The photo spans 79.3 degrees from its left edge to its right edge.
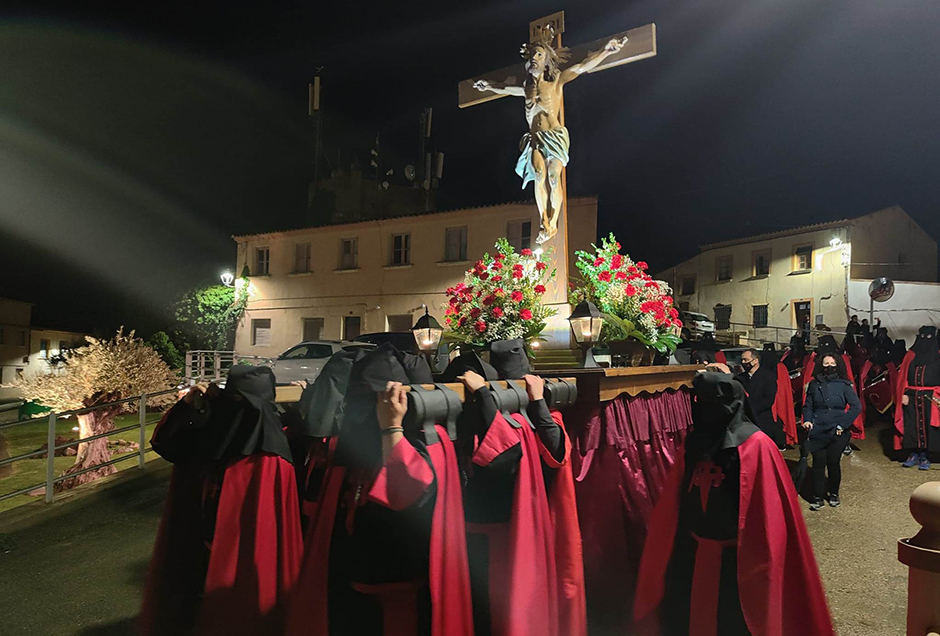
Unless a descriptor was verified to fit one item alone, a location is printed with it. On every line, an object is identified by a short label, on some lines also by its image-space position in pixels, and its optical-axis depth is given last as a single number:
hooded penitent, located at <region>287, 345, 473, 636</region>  1.87
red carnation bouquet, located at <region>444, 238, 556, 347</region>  5.28
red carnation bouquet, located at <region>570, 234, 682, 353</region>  5.13
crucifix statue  7.55
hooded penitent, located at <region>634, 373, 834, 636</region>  2.38
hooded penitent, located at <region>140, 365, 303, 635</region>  2.21
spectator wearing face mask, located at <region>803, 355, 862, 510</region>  6.07
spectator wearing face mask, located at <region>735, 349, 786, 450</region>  7.01
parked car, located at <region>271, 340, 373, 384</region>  13.88
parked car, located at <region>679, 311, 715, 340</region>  17.92
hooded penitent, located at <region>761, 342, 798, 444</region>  8.94
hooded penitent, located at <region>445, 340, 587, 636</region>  2.07
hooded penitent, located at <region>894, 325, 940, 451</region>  7.74
